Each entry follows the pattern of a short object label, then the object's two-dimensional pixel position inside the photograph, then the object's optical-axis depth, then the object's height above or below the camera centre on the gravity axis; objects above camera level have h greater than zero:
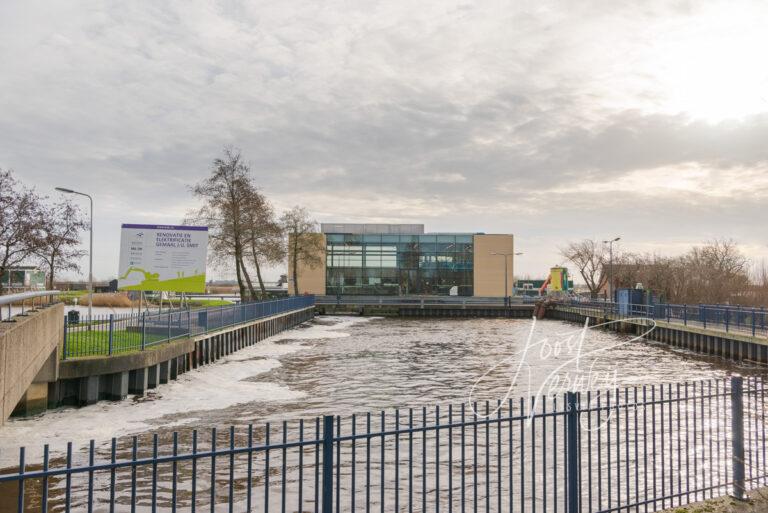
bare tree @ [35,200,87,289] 39.19 +2.10
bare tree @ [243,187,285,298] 50.81 +3.77
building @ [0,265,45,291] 39.85 -0.28
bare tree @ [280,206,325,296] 72.44 +5.08
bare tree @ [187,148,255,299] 50.44 +5.69
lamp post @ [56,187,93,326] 33.09 +1.79
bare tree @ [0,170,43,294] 35.12 +2.70
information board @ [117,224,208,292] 30.69 +0.91
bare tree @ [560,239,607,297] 103.69 +3.67
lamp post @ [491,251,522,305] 93.57 +1.69
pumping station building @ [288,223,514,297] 95.19 +2.25
